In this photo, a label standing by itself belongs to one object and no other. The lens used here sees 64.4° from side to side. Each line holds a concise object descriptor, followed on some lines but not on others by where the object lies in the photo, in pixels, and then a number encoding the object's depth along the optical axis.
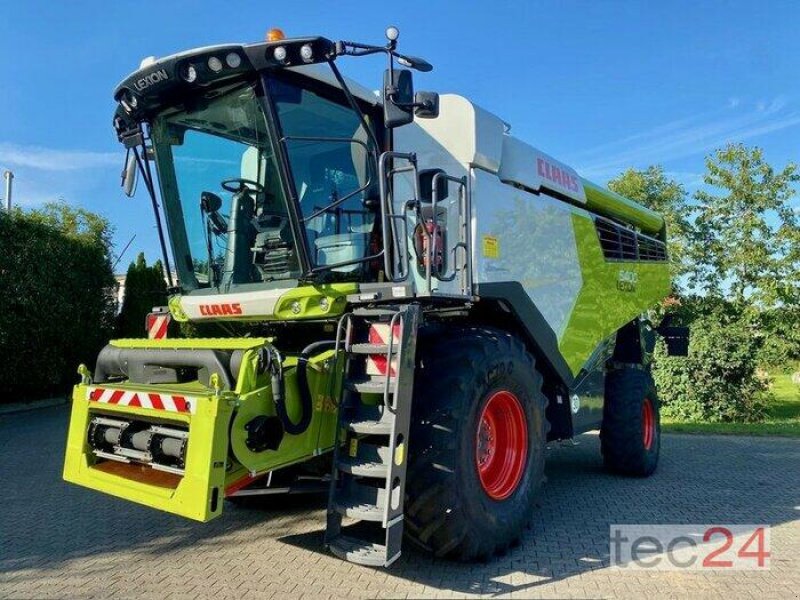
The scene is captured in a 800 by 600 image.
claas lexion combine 3.58
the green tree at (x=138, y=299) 13.78
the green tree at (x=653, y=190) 21.35
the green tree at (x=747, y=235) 15.50
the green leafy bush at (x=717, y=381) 12.80
